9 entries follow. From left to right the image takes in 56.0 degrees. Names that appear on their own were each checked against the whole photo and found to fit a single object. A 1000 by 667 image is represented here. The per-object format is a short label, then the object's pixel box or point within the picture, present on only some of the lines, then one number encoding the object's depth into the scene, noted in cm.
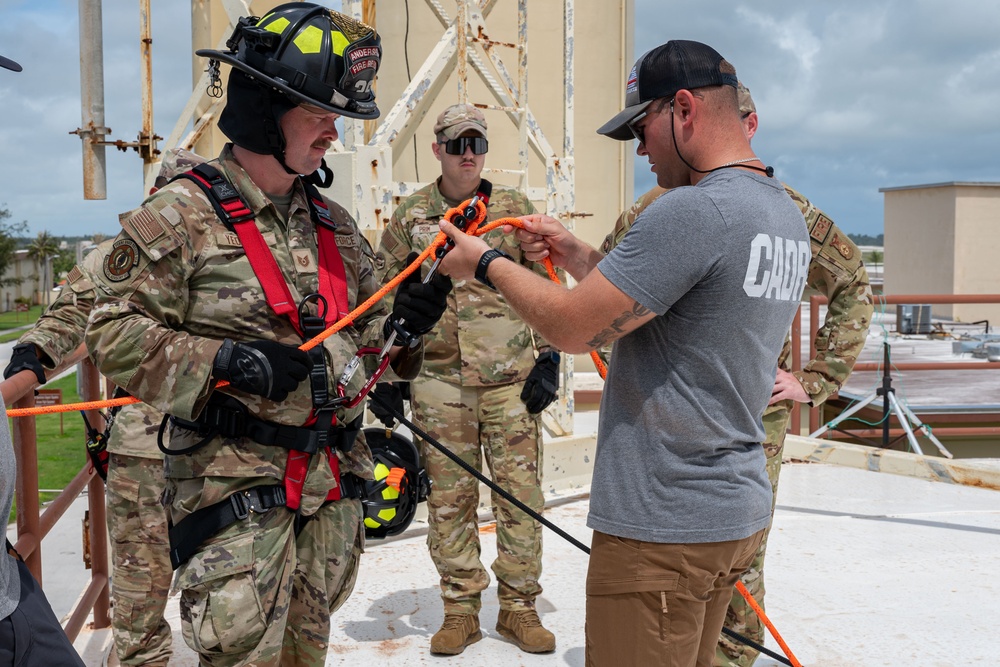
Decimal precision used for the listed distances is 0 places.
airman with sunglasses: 447
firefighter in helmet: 236
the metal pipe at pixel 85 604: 377
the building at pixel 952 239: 3030
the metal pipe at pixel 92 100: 498
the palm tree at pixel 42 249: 7962
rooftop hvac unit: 1998
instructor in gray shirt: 217
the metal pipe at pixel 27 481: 310
